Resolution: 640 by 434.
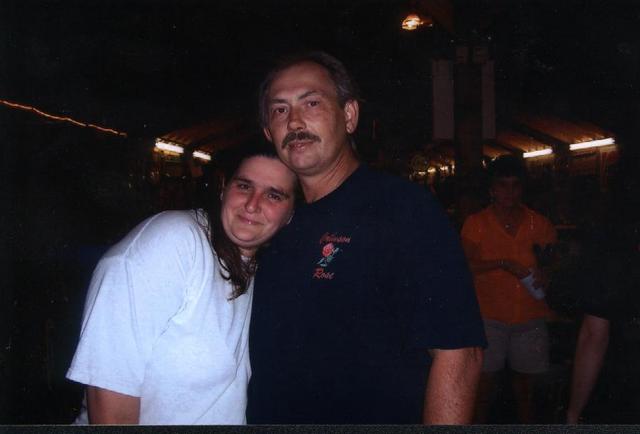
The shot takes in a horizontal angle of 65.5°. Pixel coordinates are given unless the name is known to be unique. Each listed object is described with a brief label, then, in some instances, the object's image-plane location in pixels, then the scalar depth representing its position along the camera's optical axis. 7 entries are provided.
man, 1.13
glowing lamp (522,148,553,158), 2.64
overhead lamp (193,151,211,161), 2.40
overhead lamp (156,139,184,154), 2.84
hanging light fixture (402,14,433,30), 3.12
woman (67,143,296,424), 1.11
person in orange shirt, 2.47
